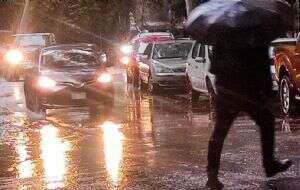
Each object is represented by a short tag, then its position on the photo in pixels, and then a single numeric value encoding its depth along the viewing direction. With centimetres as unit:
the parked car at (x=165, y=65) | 1939
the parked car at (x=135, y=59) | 2300
